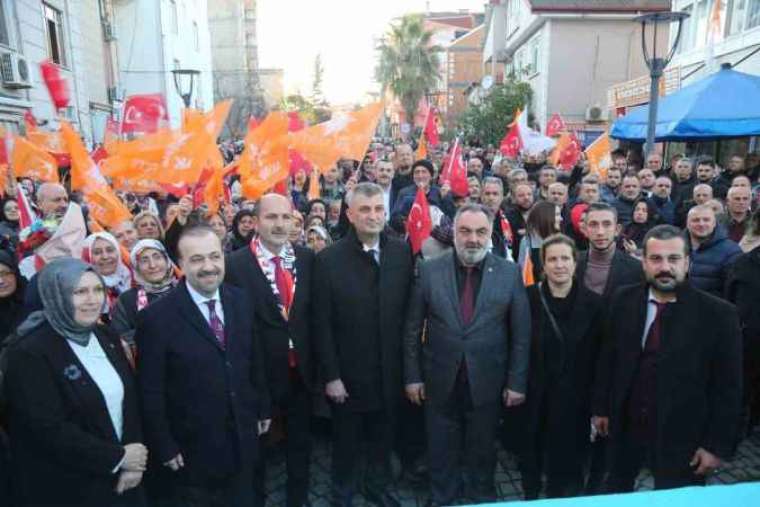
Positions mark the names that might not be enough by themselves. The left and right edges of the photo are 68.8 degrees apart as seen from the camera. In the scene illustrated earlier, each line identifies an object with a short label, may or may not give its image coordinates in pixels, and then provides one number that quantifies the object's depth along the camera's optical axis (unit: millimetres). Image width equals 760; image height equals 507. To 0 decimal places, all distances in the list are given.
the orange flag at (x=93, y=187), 4898
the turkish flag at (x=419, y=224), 4527
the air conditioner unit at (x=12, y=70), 11641
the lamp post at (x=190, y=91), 10588
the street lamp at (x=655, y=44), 7016
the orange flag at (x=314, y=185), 7809
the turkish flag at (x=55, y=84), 12281
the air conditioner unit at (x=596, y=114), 21047
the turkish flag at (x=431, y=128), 11594
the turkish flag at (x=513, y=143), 10688
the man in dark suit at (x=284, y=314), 3369
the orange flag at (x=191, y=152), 5781
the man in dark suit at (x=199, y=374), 2695
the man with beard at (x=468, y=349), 3195
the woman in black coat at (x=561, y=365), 3176
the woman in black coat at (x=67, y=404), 2344
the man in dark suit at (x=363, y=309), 3326
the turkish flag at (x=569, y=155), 9969
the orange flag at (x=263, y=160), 5918
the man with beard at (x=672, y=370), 2738
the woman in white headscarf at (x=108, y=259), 3768
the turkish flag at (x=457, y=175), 6590
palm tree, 45625
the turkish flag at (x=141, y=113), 8016
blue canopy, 9312
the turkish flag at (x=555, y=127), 11852
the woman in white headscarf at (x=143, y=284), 3307
